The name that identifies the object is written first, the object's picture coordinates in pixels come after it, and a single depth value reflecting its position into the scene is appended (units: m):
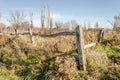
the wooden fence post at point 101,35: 5.21
